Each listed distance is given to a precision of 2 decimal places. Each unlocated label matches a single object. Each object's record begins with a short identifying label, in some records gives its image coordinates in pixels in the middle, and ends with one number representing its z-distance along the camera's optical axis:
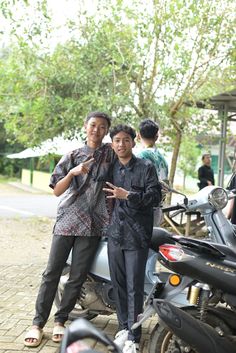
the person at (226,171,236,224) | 5.03
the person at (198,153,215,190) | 11.63
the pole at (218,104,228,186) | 10.16
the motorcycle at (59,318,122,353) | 1.72
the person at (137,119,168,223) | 4.19
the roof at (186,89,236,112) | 9.46
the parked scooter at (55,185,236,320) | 3.90
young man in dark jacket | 3.52
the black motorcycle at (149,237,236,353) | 2.98
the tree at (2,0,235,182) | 8.59
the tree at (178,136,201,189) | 24.84
